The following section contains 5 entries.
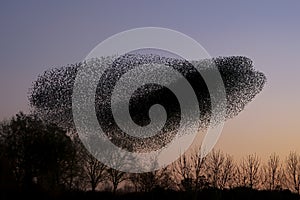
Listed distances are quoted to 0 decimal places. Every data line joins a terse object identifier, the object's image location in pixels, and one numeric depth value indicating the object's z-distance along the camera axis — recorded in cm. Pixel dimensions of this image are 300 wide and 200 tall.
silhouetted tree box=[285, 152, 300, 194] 5407
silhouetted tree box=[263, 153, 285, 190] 5403
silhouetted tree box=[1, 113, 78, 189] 3800
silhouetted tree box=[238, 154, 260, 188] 5378
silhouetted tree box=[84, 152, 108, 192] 5361
